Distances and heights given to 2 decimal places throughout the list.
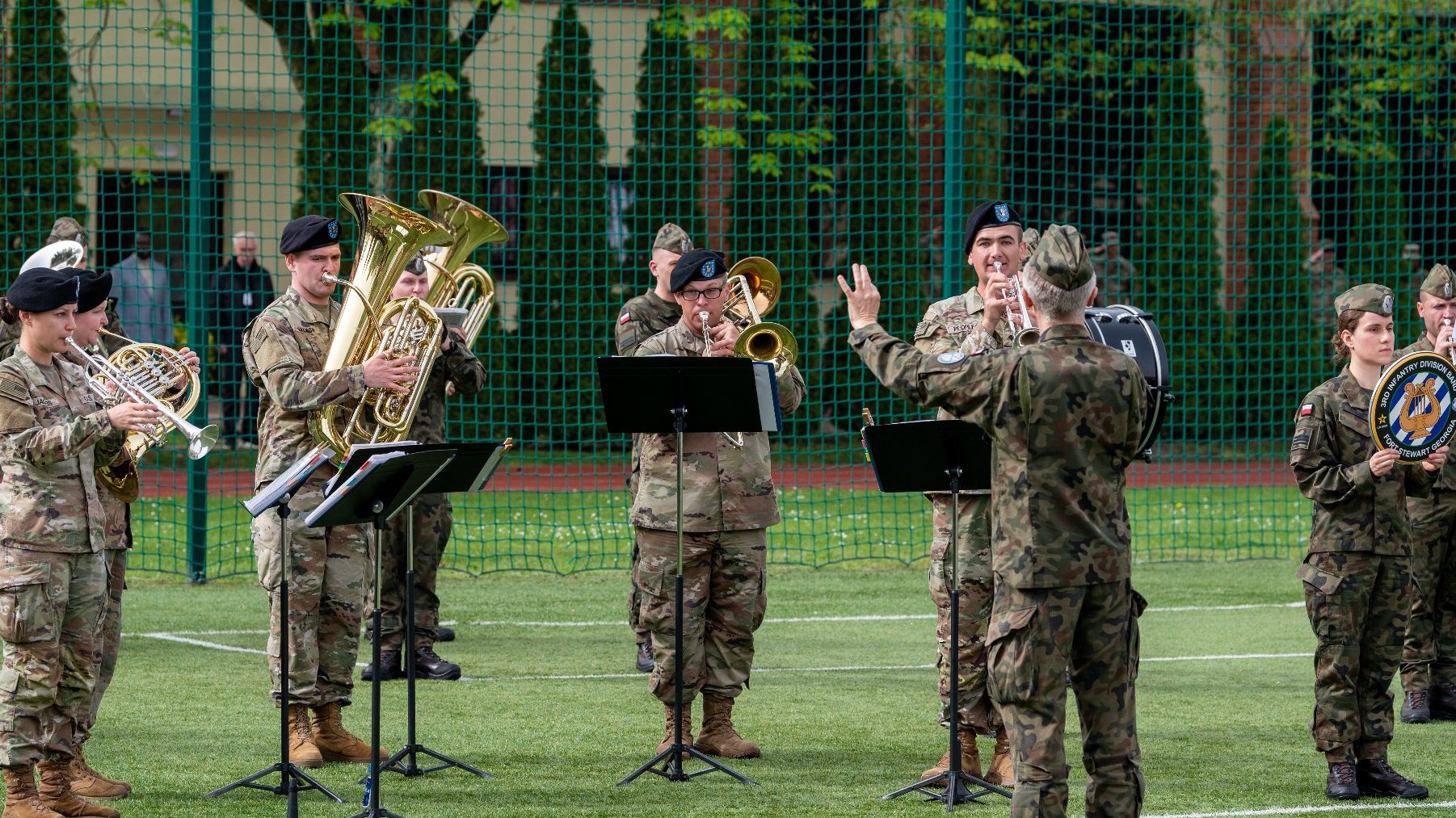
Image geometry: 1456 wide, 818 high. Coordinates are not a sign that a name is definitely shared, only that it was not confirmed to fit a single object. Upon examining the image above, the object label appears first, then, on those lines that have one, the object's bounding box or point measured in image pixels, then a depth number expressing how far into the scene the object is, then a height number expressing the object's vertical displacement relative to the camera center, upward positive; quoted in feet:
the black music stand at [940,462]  38.01 -0.77
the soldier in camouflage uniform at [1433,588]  49.80 -2.83
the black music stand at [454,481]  38.78 -1.03
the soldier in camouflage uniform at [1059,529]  30.66 -1.22
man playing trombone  43.78 -1.87
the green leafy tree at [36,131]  88.07 +7.04
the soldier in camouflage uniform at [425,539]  54.65 -2.43
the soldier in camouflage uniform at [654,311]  55.57 +1.32
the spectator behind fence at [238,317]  80.28 +1.82
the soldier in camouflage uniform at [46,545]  36.04 -1.64
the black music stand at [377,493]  34.83 -1.05
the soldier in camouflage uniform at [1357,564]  40.24 -2.01
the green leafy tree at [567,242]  94.63 +4.61
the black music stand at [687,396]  39.29 -0.04
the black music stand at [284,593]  35.45 -2.22
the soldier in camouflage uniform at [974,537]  41.14 -1.74
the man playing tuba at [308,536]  42.37 -1.81
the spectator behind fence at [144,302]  76.28 +2.04
